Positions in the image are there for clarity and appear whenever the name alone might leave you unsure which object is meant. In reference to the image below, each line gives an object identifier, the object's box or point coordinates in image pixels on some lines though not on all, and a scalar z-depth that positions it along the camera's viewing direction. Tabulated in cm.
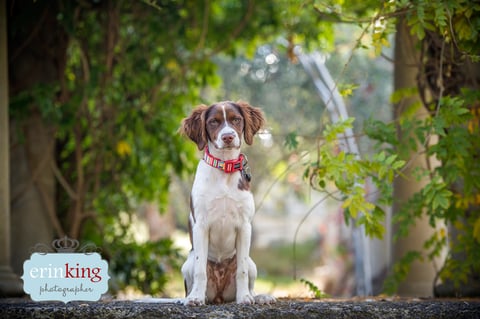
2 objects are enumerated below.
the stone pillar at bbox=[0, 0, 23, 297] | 585
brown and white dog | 442
